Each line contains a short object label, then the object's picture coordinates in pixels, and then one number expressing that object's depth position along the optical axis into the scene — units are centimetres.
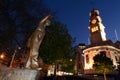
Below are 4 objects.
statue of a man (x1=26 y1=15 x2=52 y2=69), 258
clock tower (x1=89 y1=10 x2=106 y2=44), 2322
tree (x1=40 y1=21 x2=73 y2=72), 996
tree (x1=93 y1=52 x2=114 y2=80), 1111
